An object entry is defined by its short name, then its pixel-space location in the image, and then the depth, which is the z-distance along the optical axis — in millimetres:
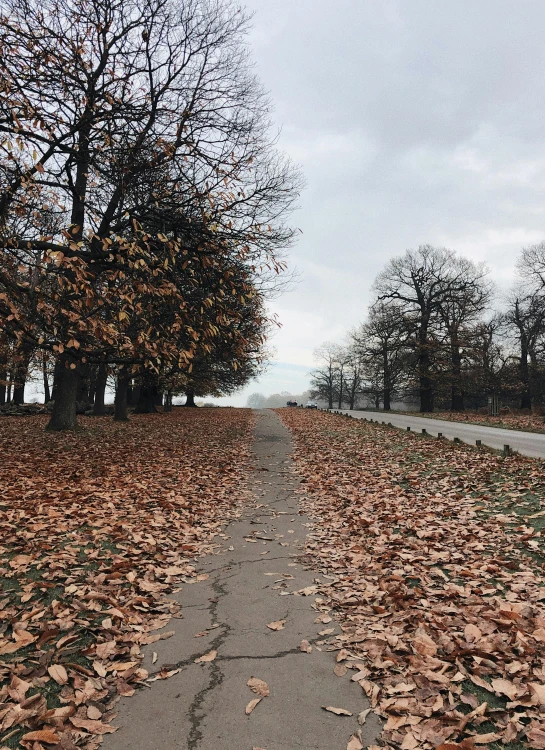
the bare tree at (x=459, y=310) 36281
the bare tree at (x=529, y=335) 35875
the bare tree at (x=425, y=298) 36719
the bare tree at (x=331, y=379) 77188
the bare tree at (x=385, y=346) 37656
